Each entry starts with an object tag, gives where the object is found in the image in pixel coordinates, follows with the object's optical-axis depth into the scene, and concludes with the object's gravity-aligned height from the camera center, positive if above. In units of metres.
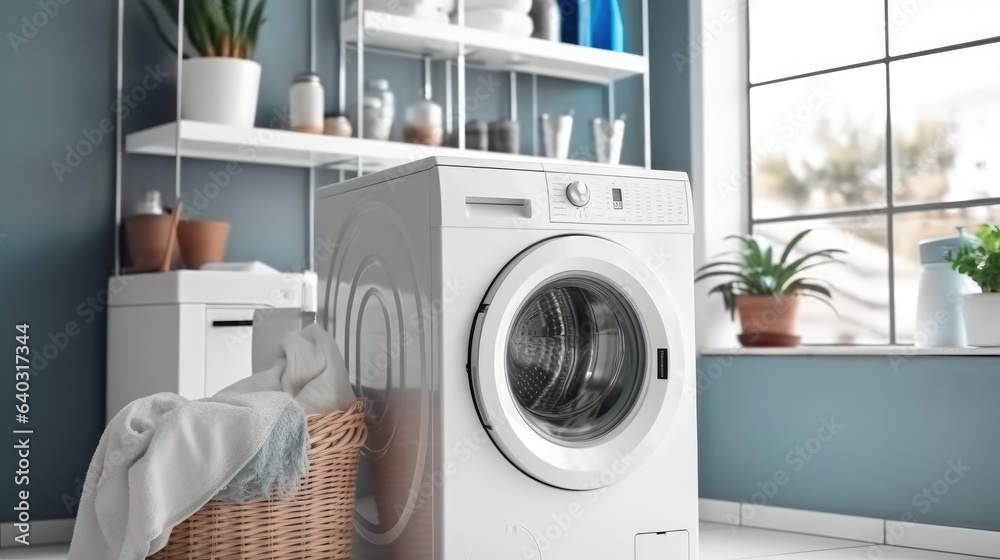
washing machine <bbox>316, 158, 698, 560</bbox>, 2.02 -0.10
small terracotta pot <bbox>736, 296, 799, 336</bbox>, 3.51 +0.00
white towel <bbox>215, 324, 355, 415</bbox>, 2.21 -0.12
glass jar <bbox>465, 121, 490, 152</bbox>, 3.53 +0.57
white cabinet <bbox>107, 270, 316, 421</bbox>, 2.79 -0.03
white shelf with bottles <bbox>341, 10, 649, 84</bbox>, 3.31 +0.86
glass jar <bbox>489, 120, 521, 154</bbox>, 3.59 +0.58
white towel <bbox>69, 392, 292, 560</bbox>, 1.86 -0.27
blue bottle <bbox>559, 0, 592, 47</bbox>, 3.80 +1.01
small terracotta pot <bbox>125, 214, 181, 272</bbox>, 2.94 +0.20
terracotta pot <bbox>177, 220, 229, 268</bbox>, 3.00 +0.20
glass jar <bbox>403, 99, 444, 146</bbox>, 3.39 +0.59
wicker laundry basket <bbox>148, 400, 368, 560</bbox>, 1.97 -0.38
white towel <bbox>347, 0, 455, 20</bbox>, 3.33 +0.94
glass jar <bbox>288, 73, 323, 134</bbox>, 3.19 +0.61
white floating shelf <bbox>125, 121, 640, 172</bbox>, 2.97 +0.47
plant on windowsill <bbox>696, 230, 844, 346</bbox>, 3.49 +0.07
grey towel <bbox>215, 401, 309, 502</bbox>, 1.94 -0.27
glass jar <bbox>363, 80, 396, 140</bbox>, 3.34 +0.62
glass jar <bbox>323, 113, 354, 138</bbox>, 3.24 +0.55
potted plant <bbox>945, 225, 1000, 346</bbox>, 2.84 +0.07
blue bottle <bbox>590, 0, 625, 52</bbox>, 3.84 +1.01
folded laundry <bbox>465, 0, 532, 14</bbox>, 3.57 +1.01
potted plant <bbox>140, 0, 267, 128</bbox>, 3.03 +0.69
